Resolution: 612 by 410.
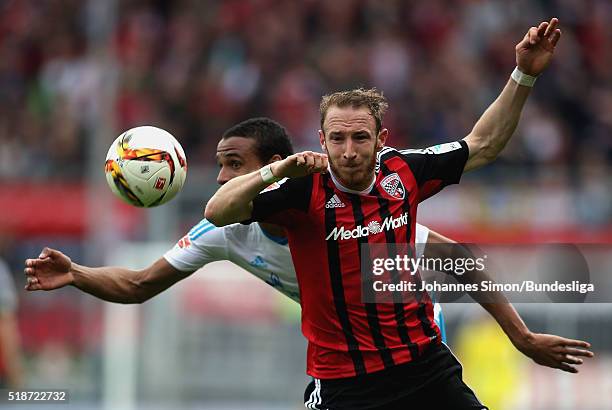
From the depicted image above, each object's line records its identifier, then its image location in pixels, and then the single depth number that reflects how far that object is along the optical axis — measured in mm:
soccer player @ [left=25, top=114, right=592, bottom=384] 14078
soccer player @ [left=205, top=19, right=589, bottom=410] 12570
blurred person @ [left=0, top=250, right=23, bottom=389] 25016
